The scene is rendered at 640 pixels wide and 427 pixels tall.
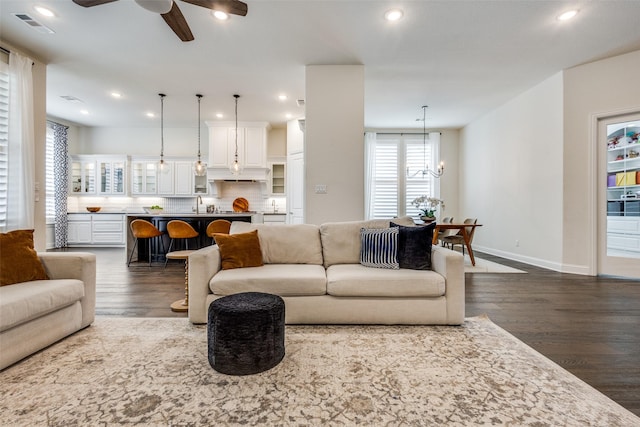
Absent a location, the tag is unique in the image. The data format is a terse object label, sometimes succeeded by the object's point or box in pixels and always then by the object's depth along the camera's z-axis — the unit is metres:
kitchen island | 5.25
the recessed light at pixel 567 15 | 3.19
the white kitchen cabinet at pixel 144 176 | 7.76
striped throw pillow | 2.69
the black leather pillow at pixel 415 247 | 2.62
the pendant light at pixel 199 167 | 5.80
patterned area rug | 1.36
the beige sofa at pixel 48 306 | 1.72
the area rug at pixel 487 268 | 4.60
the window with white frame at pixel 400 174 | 7.82
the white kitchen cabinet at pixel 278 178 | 7.90
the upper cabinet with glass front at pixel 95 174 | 7.57
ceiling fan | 2.23
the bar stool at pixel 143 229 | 4.92
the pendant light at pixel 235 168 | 6.14
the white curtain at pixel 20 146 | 3.79
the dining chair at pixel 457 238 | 5.17
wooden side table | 2.73
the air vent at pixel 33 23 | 3.28
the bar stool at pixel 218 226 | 4.96
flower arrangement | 5.37
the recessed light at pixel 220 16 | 3.19
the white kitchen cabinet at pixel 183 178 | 7.78
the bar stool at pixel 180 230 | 4.84
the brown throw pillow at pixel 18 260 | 2.02
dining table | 5.00
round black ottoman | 1.69
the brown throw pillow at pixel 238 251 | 2.69
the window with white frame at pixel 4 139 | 3.73
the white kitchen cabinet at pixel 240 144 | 7.45
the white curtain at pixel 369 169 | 7.72
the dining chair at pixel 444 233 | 5.39
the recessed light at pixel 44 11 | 3.17
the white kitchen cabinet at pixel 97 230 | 7.33
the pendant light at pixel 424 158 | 7.58
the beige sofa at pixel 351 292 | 2.38
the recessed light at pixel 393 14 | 3.16
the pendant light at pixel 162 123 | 5.80
